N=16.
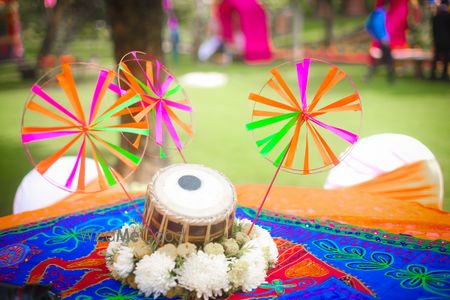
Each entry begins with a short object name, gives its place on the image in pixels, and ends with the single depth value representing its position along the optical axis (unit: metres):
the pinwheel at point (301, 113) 1.92
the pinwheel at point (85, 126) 1.81
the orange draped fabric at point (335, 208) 2.52
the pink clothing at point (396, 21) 8.13
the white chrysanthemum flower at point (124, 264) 1.84
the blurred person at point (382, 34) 7.72
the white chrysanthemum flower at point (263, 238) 2.01
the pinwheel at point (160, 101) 2.15
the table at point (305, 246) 1.92
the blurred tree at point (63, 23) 8.84
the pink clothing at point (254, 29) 9.85
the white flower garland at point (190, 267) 1.75
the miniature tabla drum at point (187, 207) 1.83
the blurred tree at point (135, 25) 3.35
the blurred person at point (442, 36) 7.56
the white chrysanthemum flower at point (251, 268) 1.82
